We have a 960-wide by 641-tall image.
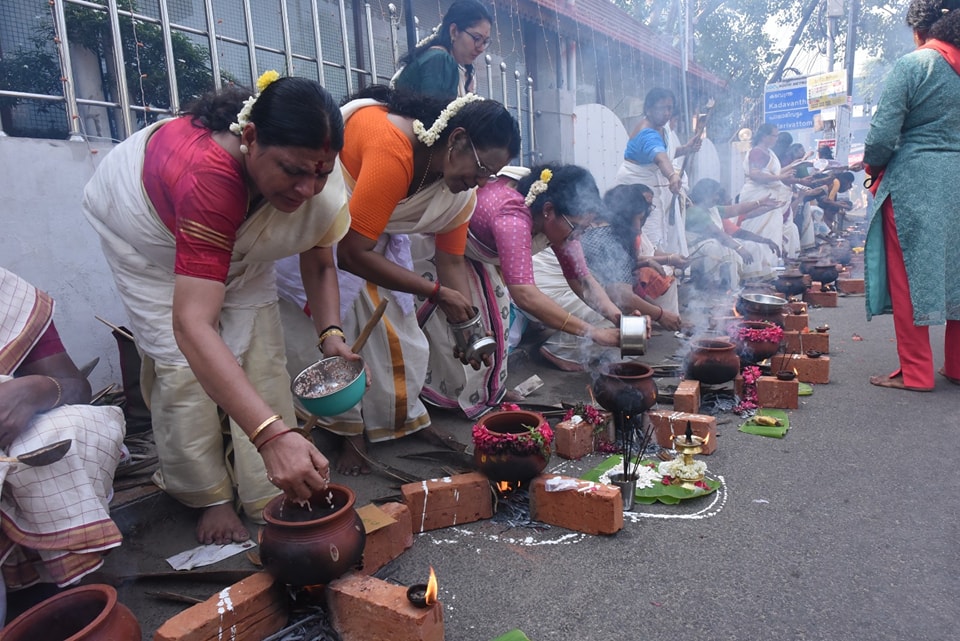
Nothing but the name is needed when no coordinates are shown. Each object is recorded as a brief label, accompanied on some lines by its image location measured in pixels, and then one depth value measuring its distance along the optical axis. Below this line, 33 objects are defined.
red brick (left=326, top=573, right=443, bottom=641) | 1.82
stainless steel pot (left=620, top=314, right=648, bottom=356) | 3.39
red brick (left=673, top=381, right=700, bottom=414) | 3.93
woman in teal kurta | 4.27
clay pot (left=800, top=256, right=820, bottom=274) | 8.50
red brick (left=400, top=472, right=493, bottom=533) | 2.69
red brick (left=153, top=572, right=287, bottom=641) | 1.78
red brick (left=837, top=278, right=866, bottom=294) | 9.05
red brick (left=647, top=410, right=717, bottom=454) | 3.43
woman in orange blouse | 2.99
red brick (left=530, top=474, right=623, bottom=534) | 2.57
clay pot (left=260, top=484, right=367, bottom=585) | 1.90
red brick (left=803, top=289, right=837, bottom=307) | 8.12
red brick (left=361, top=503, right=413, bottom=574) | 2.33
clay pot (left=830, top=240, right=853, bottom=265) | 11.99
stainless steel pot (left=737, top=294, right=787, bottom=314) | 5.13
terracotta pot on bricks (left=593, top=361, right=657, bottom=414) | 3.32
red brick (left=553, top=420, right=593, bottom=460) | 3.44
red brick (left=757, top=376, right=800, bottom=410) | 4.13
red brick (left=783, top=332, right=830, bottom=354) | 5.30
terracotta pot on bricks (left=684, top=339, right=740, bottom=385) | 4.07
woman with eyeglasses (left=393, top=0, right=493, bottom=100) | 4.12
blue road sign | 18.56
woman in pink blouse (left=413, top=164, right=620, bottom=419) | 3.81
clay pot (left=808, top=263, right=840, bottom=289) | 8.28
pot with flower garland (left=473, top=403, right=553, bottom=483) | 2.65
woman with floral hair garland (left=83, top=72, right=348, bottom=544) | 1.86
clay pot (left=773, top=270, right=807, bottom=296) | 7.88
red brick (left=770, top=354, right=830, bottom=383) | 4.70
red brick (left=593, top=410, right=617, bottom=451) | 3.55
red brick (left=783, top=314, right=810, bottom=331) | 5.85
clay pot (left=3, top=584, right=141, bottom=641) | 1.56
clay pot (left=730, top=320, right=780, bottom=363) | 4.57
